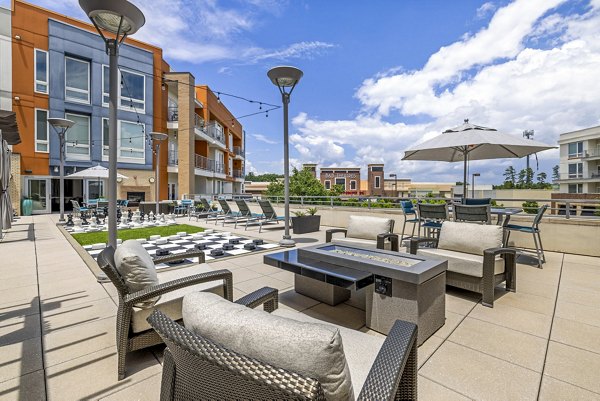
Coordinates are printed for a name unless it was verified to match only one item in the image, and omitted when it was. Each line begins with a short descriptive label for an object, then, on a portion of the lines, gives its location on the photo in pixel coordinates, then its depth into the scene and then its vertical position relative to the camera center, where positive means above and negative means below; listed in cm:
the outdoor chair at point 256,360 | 73 -45
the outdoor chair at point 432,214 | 512 -31
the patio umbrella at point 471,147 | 480 +101
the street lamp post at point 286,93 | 585 +234
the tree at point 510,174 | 6469 +536
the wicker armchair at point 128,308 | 182 -72
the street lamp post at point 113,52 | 349 +192
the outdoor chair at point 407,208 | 633 -24
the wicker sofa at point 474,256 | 289 -67
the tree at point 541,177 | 6274 +457
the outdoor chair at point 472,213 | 457 -27
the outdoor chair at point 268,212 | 834 -43
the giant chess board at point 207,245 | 523 -100
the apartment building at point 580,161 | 2664 +357
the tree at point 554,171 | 6029 +575
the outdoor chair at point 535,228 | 452 -50
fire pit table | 221 -69
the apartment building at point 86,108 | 1292 +473
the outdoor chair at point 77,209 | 1075 -46
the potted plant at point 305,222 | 763 -69
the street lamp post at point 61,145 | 877 +173
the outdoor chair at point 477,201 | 541 -7
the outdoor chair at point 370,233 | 396 -54
